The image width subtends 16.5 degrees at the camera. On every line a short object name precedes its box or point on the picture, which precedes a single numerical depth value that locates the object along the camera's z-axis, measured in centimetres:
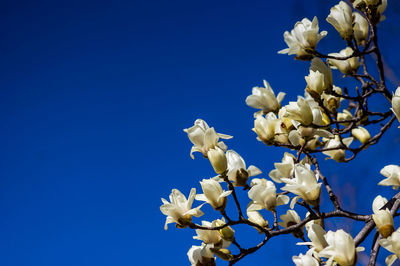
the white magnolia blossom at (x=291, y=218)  310
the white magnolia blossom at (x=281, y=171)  304
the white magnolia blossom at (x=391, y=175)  311
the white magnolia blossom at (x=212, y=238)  301
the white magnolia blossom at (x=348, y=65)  343
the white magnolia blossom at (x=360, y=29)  338
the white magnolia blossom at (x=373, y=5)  325
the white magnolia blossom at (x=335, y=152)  331
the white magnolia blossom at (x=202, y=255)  301
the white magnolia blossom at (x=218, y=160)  298
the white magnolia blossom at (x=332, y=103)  329
